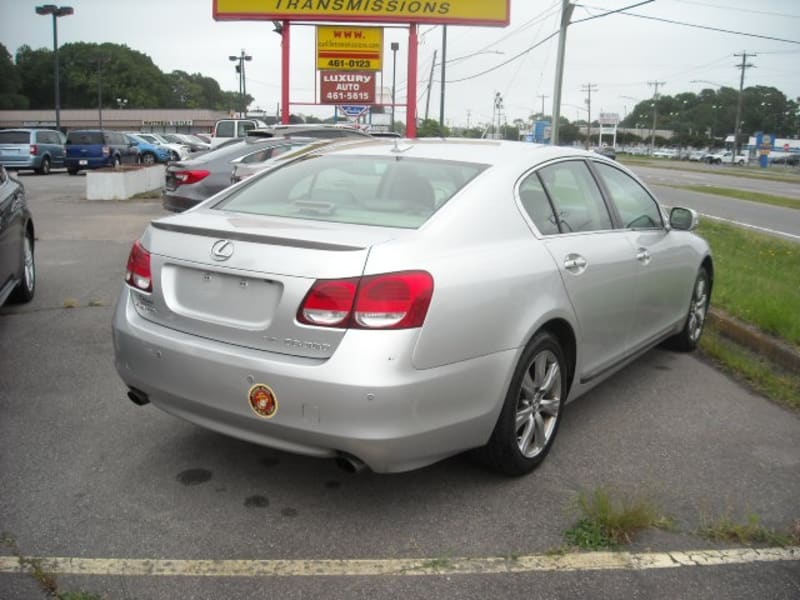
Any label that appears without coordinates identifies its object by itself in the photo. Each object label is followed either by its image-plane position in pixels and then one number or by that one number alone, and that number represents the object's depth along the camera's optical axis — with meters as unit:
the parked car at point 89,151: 26.81
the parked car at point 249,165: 9.84
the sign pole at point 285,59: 20.48
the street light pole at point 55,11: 36.60
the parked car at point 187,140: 43.00
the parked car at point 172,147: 34.31
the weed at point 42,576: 2.64
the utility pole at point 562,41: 24.94
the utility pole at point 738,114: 79.81
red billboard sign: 22.34
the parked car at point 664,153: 103.14
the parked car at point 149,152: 32.50
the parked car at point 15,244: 5.89
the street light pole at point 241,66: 55.96
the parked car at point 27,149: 25.53
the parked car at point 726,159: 81.25
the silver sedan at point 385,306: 2.96
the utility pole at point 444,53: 38.78
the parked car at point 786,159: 80.56
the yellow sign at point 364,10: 19.94
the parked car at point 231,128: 25.23
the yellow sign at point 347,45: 21.84
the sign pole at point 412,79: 20.56
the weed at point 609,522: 3.11
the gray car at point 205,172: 10.52
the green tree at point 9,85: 78.25
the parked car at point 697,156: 88.01
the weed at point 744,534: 3.16
